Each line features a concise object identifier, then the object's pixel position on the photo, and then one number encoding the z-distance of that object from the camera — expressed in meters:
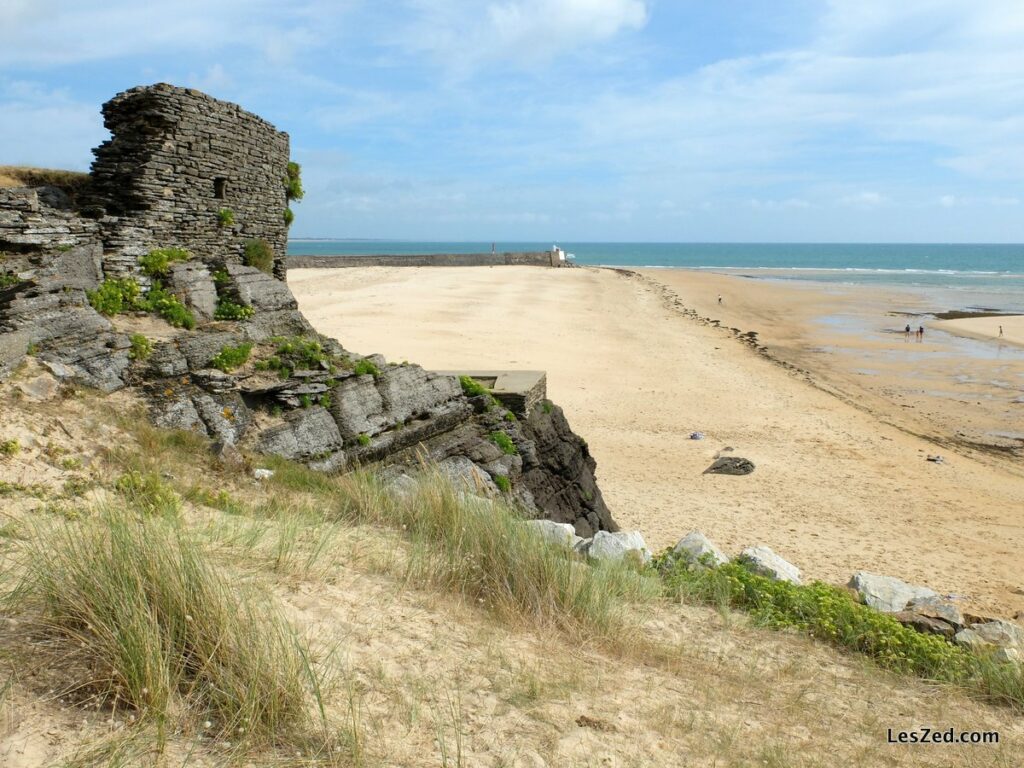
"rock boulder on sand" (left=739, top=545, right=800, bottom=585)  6.98
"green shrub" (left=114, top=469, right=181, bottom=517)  5.54
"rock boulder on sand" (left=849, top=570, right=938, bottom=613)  6.98
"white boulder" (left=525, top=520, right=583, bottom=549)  6.31
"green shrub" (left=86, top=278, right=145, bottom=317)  8.55
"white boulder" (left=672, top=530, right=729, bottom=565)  6.85
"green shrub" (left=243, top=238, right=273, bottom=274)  11.19
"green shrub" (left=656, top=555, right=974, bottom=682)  5.32
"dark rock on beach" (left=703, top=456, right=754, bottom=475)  13.45
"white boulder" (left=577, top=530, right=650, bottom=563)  6.83
